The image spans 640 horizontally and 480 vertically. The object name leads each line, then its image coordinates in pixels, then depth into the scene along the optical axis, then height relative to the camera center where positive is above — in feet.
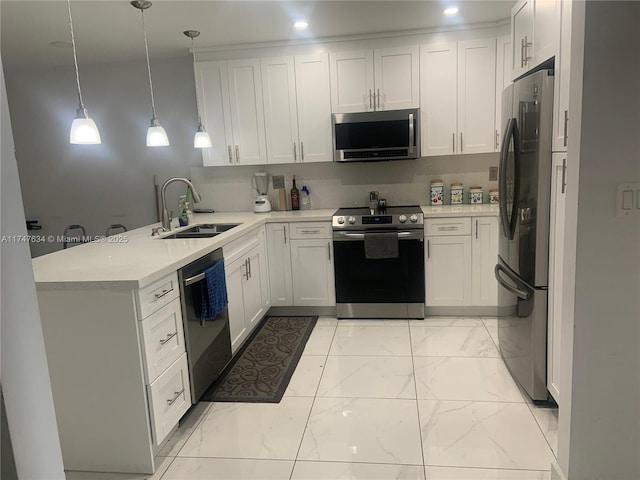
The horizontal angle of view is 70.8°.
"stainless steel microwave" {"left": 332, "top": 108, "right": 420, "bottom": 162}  12.67 +0.99
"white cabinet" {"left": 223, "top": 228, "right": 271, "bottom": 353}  10.28 -2.71
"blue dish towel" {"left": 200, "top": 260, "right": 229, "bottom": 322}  8.51 -2.21
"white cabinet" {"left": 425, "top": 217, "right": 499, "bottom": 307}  12.19 -2.58
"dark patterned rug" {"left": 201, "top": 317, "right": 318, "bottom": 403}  9.09 -4.30
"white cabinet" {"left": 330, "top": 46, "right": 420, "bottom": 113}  12.73 +2.58
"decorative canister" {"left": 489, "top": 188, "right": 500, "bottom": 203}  13.32 -0.92
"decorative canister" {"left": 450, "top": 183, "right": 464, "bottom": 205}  13.57 -0.82
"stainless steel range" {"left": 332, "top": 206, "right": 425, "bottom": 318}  12.28 -2.58
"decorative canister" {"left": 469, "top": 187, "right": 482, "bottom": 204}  13.43 -0.89
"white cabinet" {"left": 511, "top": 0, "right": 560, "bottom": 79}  7.02 +2.19
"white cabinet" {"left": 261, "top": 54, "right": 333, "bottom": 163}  13.14 +1.94
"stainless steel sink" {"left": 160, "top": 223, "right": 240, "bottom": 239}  11.07 -1.34
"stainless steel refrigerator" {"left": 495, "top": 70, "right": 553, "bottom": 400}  7.35 -1.03
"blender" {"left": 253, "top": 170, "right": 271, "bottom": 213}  14.23 -0.47
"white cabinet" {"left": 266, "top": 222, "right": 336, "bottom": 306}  12.93 -2.58
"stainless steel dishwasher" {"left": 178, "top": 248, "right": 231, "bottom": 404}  7.97 -2.91
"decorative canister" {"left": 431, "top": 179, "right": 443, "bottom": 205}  13.69 -0.76
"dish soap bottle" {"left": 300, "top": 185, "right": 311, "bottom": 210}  14.55 -0.88
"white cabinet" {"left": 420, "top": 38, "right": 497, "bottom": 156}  12.44 +1.92
